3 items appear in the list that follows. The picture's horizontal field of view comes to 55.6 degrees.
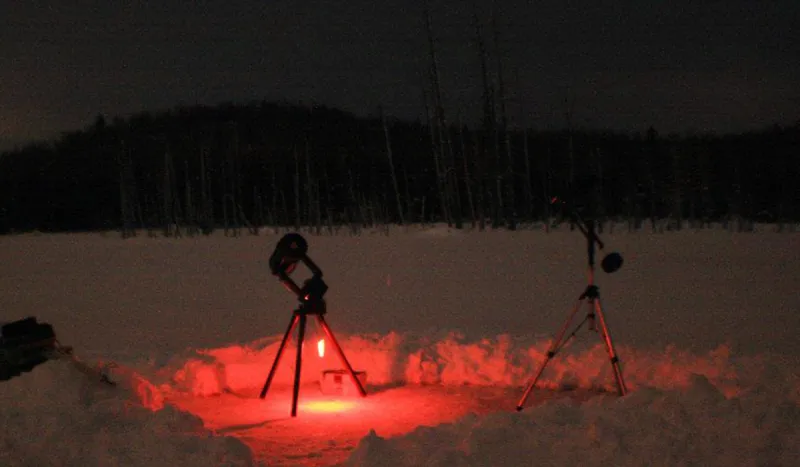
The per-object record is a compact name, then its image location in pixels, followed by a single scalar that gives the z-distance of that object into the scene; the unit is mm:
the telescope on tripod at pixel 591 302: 5188
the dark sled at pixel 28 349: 5074
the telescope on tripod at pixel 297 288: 5535
